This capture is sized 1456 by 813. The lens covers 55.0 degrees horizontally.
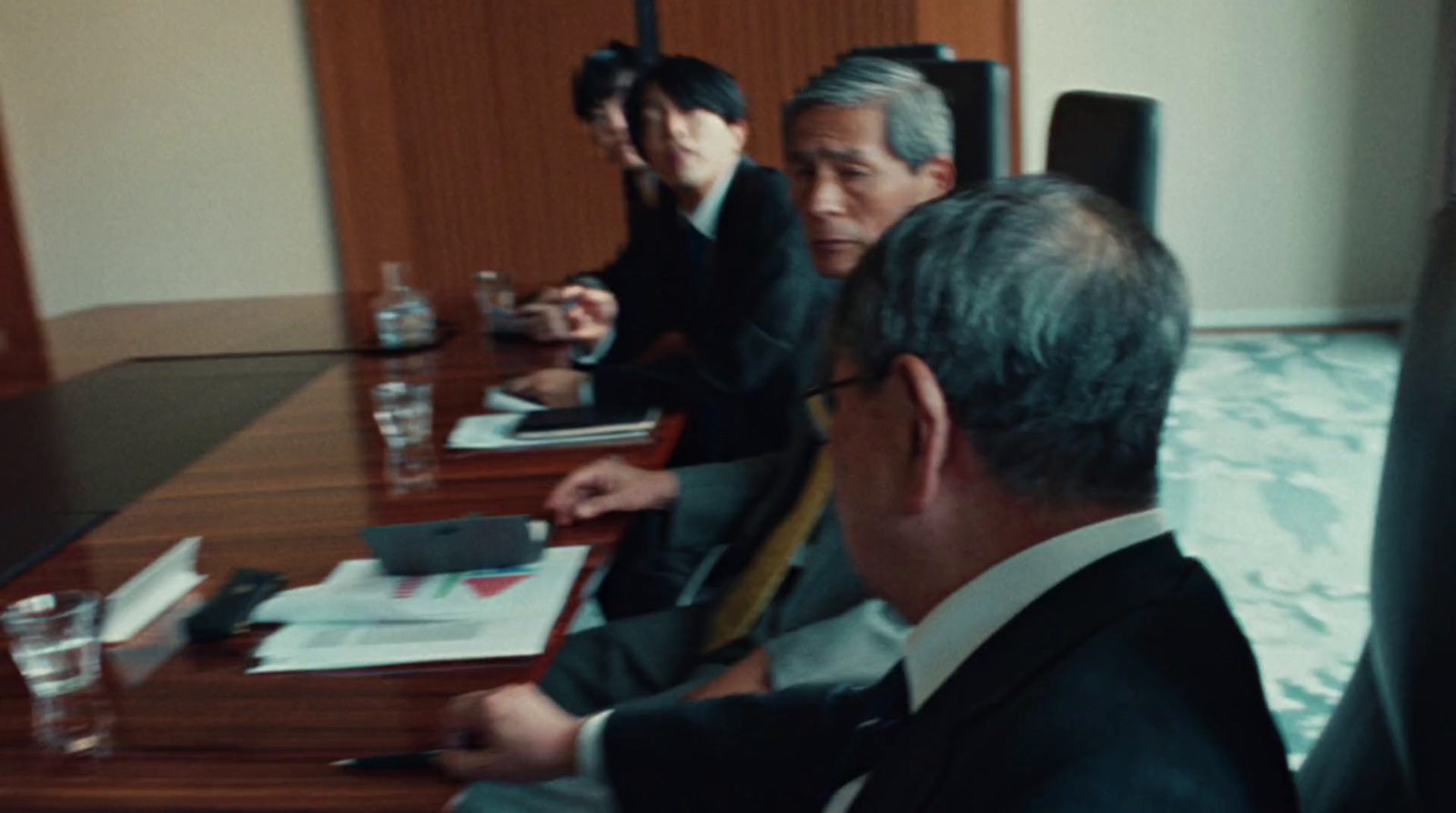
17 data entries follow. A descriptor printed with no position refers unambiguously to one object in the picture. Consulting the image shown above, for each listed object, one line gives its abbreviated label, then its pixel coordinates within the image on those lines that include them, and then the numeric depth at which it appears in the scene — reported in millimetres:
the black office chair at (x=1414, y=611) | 688
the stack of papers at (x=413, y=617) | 1260
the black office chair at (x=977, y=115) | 2643
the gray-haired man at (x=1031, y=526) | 717
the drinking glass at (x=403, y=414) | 1900
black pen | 1070
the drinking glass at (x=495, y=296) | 2717
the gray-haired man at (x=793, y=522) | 1497
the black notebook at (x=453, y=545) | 1411
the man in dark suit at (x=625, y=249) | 2676
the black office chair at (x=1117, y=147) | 1692
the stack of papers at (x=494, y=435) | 1953
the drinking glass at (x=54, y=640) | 1226
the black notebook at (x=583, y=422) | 1976
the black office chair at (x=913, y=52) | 3311
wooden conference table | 1066
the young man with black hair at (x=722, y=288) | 2154
